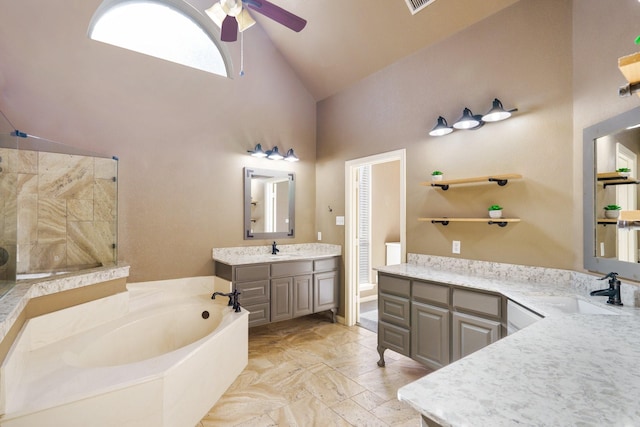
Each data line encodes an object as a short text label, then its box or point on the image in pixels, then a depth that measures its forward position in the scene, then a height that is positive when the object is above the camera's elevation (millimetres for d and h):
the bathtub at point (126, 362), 1523 -934
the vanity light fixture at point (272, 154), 3929 +844
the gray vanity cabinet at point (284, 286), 3350 -858
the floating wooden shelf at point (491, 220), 2475 -28
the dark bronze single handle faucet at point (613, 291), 1729 -432
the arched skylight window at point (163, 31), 3137 +2102
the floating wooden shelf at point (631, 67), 1059 +538
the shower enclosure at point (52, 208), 2232 +66
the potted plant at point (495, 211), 2532 +48
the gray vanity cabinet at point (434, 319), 2193 -841
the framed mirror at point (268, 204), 3982 +176
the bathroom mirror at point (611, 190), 1714 +171
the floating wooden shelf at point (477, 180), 2449 +325
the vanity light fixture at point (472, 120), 2471 +854
